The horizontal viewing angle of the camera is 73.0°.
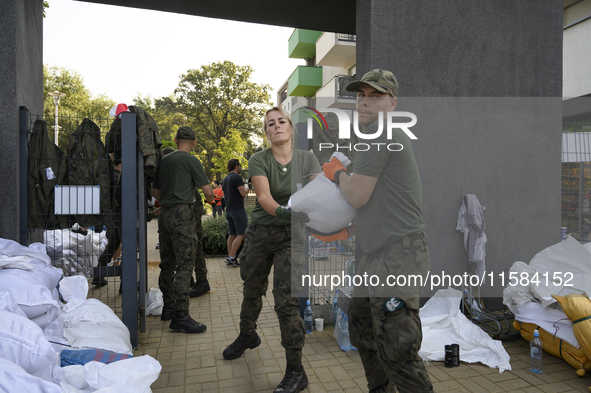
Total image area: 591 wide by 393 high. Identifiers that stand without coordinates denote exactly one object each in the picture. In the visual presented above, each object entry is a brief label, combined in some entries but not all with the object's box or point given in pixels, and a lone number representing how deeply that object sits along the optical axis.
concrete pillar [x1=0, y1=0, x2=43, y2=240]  3.75
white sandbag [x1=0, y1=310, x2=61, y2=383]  1.88
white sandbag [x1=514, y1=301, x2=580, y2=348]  3.65
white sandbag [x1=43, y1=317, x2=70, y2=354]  2.61
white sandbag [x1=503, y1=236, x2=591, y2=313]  3.83
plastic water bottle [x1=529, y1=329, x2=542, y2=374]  3.55
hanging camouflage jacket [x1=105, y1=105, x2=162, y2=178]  4.02
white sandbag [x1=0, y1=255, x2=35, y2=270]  2.79
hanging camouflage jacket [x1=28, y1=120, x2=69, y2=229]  3.89
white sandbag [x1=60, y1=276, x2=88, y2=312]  3.71
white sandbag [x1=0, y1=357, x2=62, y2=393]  1.64
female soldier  3.16
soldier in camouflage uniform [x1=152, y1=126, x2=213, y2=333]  4.51
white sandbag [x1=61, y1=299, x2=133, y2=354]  3.15
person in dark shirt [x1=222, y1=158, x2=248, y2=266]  7.35
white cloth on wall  4.70
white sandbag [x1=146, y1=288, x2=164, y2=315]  5.14
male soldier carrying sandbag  2.13
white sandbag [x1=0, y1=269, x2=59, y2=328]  2.52
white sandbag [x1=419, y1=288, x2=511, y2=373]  3.73
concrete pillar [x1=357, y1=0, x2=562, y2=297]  4.74
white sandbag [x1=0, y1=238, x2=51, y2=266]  3.14
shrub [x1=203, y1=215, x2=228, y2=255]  9.48
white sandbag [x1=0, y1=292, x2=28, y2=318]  2.36
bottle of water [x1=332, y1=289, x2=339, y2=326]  4.53
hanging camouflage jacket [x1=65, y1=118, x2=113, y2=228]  3.91
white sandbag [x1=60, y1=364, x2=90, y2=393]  2.19
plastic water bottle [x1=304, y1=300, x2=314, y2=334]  4.48
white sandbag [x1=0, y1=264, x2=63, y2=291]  2.72
